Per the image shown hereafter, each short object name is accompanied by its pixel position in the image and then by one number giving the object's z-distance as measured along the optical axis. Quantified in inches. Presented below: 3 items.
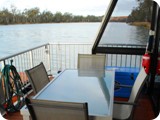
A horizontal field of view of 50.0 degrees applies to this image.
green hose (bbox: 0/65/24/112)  104.6
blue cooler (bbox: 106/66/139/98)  125.0
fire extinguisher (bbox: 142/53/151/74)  94.7
